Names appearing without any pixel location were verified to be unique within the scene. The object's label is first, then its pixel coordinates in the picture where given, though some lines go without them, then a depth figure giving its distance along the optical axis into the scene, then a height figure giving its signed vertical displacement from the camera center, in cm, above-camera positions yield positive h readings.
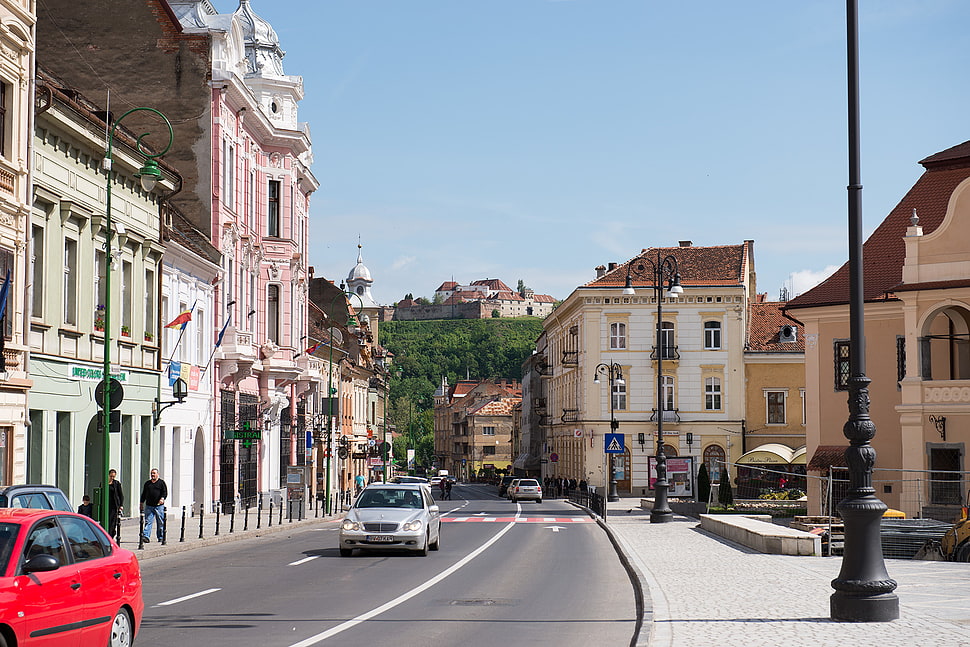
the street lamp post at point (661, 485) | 3959 -291
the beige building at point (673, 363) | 7450 +181
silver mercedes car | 2489 -262
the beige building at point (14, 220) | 2511 +358
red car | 951 -156
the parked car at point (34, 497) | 1524 -132
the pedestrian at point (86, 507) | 2461 -224
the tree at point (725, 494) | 5134 -419
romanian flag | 3319 +200
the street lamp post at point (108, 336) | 2447 +118
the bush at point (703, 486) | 5369 -402
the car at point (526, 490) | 7119 -558
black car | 8949 -691
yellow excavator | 2330 -282
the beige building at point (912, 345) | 3516 +151
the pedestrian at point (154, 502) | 2778 -240
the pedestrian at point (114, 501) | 2631 -227
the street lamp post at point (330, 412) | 4888 -75
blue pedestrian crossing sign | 4044 -163
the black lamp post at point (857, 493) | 1344 -113
